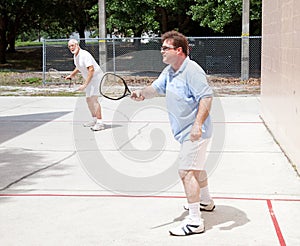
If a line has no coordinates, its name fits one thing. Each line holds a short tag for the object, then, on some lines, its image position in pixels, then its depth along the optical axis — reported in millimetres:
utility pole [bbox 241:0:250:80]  21375
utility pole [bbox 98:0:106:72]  22406
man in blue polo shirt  5191
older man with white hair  10922
